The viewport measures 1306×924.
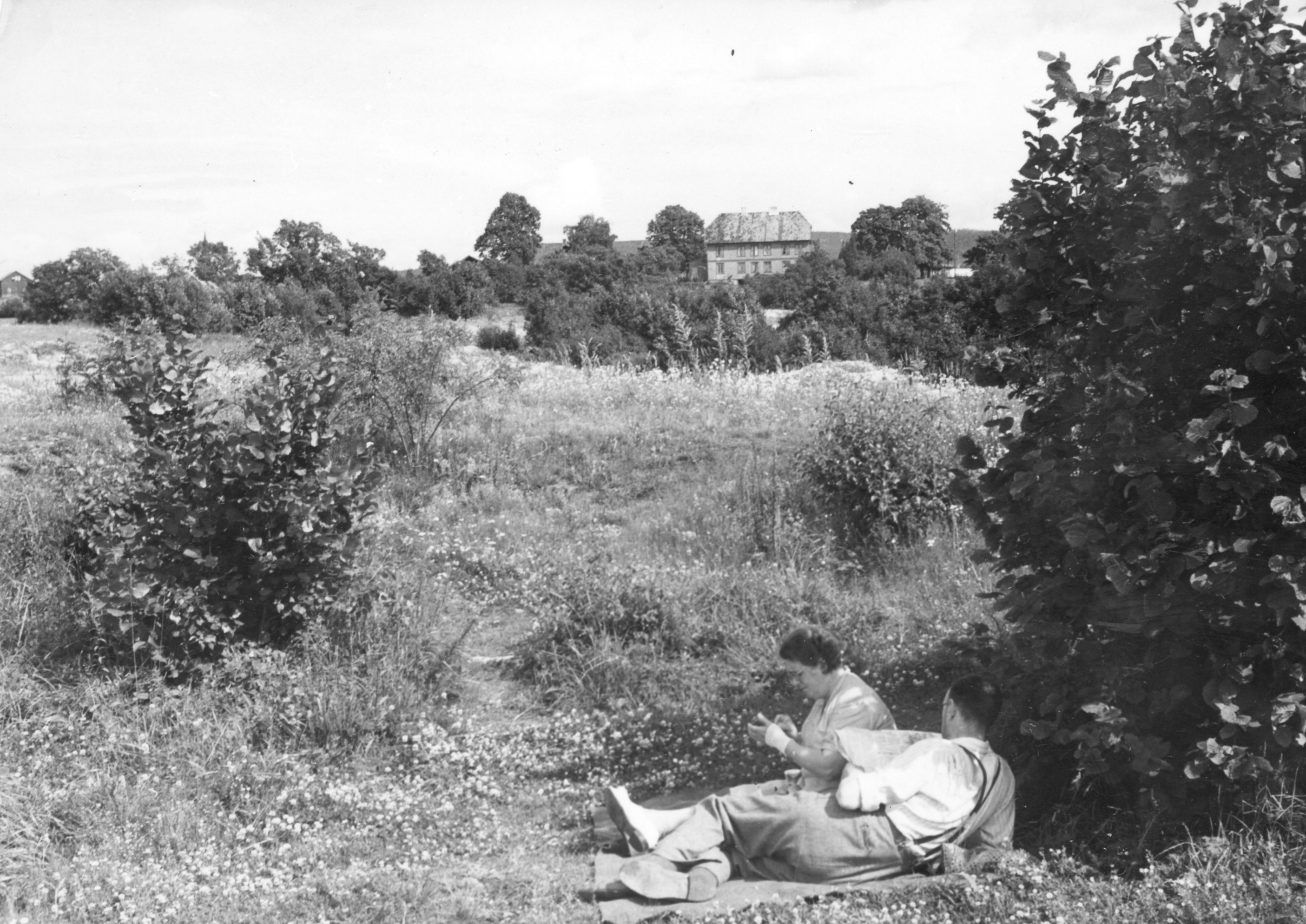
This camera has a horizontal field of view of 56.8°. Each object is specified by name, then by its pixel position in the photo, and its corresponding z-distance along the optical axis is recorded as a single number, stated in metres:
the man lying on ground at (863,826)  4.44
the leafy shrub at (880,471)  8.29
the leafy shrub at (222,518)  6.44
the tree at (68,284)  34.56
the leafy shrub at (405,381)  10.57
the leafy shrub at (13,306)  38.34
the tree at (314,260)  37.62
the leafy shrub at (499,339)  31.03
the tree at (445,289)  36.81
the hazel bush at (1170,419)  4.07
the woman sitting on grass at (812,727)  4.66
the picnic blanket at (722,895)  4.36
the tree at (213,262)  39.31
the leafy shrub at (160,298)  28.06
